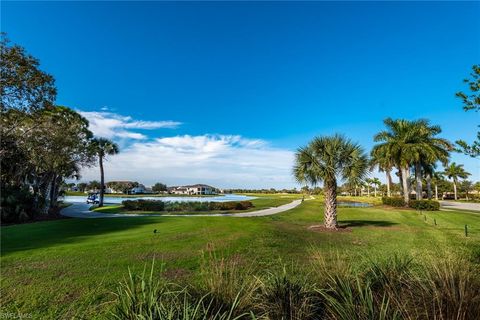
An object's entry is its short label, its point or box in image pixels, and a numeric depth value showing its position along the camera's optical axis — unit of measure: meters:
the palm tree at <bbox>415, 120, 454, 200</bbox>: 38.09
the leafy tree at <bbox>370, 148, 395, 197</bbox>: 39.27
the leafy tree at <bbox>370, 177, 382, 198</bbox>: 95.07
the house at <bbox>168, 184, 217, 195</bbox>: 141.12
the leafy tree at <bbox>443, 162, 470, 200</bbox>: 79.31
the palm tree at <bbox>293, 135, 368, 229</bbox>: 17.38
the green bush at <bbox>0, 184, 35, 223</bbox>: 24.52
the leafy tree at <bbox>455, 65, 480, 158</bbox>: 5.54
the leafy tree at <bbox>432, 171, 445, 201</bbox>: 80.82
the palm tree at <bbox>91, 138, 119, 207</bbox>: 40.65
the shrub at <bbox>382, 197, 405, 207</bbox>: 38.03
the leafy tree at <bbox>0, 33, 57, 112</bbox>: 13.34
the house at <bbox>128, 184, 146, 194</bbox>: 114.94
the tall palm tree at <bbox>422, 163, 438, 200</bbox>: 43.64
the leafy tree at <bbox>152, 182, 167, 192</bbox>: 134.50
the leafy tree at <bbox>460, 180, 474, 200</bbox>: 99.38
